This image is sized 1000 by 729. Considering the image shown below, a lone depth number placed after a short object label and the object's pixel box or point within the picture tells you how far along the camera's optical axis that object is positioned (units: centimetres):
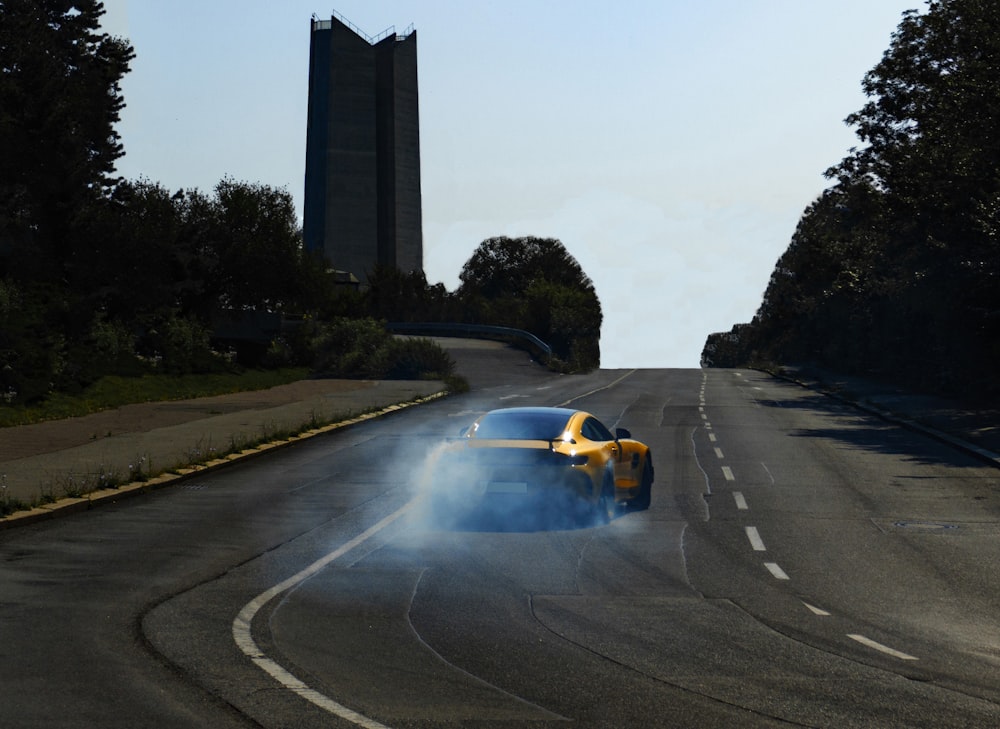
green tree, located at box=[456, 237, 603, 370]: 15962
